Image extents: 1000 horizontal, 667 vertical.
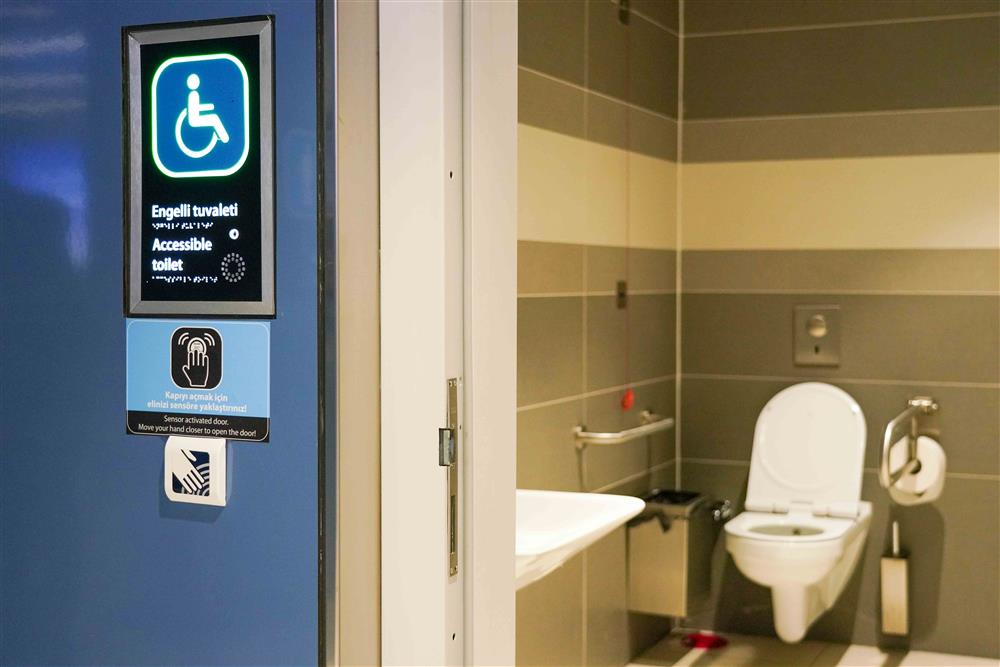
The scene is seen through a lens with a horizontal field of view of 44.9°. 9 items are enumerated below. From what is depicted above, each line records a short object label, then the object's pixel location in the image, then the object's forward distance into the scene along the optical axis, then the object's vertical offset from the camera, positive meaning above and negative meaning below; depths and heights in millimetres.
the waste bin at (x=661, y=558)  4121 -916
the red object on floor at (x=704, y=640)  4430 -1291
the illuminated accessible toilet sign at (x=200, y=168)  1463 +150
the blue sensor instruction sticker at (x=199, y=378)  1482 -112
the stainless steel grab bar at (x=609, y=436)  3492 -424
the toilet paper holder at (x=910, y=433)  3920 -486
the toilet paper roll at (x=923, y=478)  4102 -634
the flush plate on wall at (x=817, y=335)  4301 -158
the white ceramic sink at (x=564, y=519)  2602 -550
